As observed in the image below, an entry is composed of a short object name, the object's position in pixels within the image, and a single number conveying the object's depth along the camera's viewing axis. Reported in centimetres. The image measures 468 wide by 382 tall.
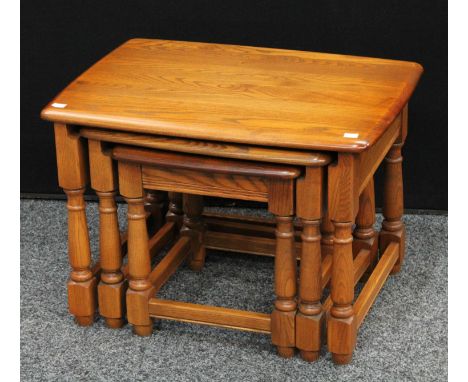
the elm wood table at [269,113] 271
